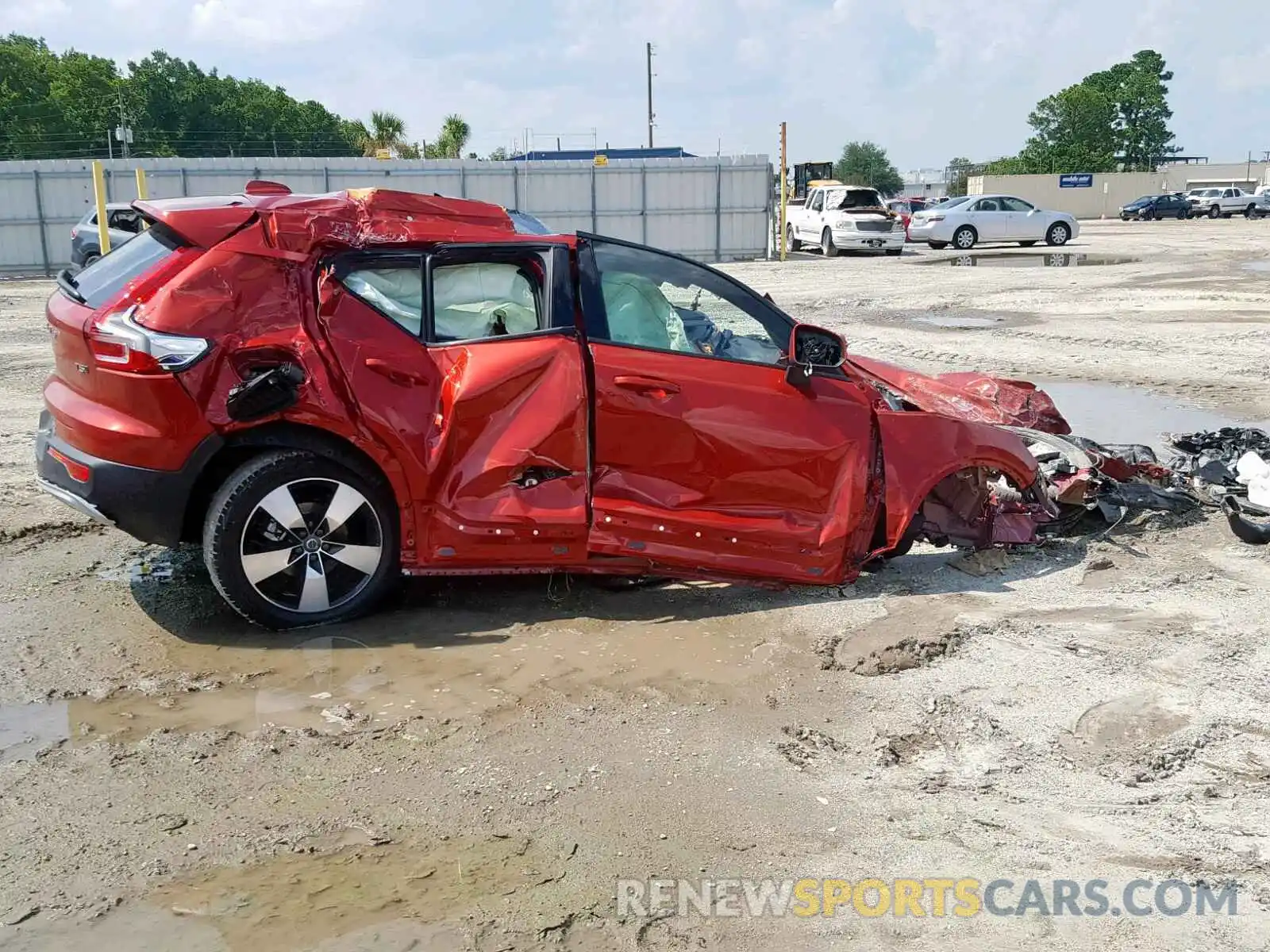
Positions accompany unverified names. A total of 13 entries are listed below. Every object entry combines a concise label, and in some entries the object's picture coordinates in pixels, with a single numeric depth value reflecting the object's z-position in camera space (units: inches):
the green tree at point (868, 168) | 4111.7
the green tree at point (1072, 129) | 3639.3
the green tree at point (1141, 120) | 3814.0
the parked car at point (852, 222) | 1206.3
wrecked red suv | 172.4
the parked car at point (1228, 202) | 2133.4
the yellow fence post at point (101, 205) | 564.1
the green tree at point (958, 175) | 3356.3
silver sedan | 1256.2
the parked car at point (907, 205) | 2005.4
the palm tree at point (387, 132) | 2246.6
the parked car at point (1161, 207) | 2092.8
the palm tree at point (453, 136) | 2428.6
